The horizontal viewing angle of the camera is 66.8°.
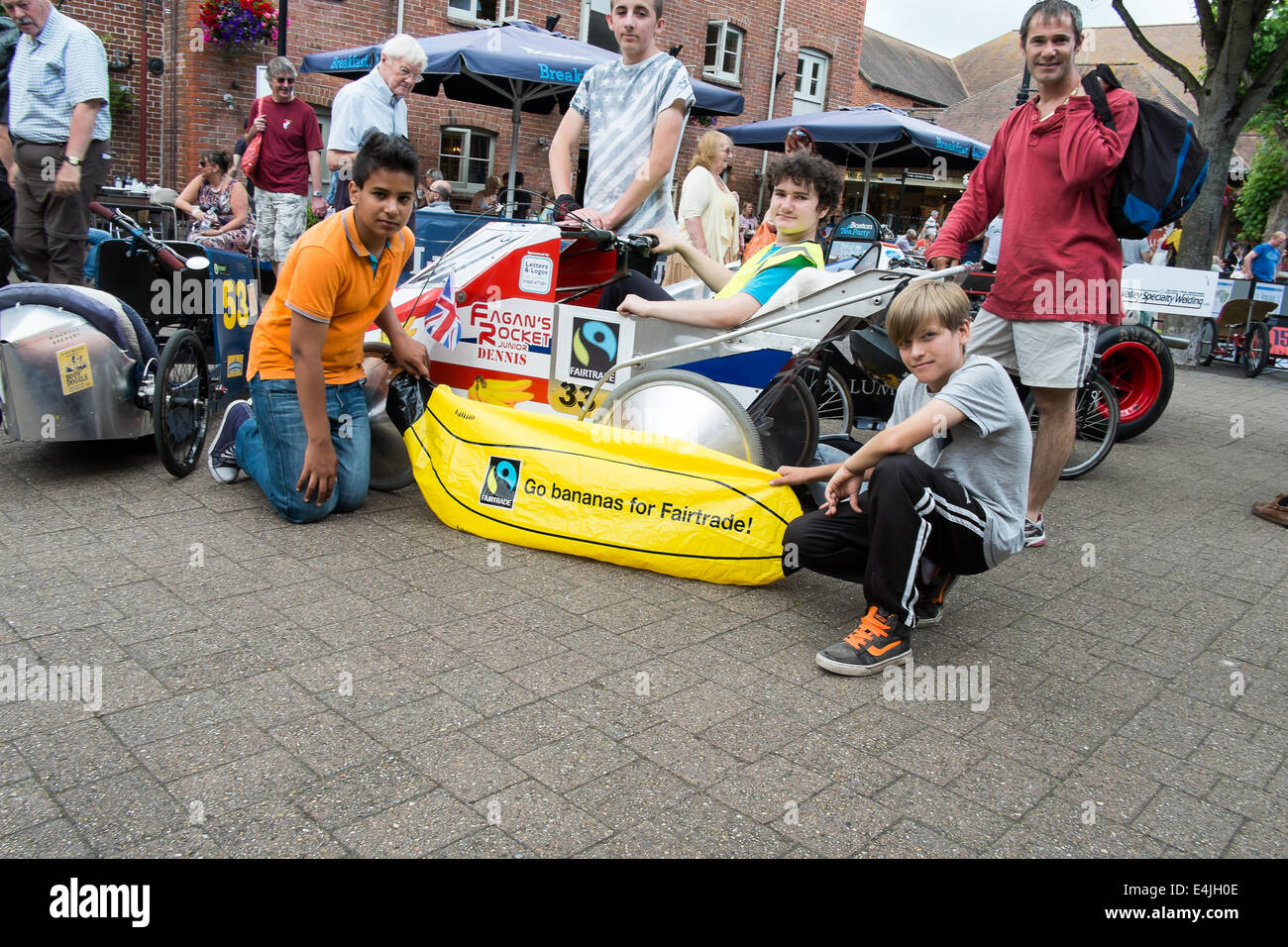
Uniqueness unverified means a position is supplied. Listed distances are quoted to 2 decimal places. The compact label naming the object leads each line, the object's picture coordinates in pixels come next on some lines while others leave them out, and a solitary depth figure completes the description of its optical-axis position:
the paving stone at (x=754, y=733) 2.55
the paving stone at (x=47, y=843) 1.96
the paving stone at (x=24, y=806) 2.05
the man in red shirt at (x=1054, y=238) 3.90
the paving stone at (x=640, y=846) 2.10
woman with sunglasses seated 8.70
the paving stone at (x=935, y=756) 2.52
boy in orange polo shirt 3.74
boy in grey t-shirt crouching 3.04
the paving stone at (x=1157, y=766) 2.55
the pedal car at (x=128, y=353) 4.00
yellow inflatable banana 3.56
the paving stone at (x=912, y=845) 2.17
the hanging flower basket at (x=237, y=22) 12.88
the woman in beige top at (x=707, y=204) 6.55
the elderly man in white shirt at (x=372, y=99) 6.07
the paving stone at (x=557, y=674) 2.79
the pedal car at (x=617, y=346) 3.87
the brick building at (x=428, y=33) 13.32
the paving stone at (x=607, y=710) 2.61
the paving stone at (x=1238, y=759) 2.63
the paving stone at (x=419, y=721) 2.48
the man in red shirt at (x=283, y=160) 7.70
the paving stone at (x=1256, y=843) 2.27
